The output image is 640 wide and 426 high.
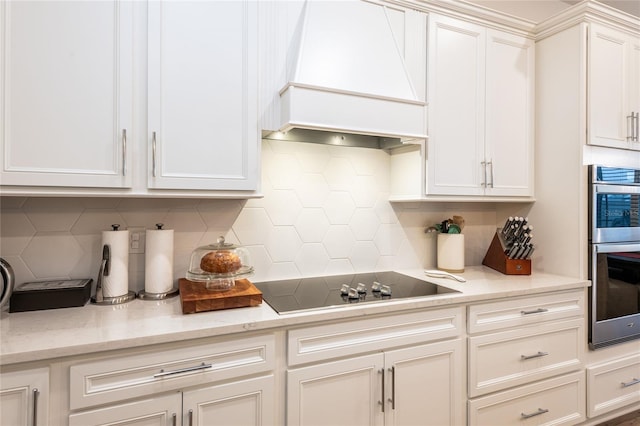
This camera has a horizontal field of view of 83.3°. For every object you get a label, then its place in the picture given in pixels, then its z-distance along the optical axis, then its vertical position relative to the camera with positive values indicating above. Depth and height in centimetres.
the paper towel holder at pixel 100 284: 153 -31
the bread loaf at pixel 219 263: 154 -22
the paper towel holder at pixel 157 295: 161 -38
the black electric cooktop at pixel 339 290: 155 -38
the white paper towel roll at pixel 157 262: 162 -23
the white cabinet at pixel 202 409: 116 -67
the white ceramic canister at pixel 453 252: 223 -24
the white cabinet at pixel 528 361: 177 -77
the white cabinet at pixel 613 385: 208 -103
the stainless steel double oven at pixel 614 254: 205 -23
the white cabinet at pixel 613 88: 208 +76
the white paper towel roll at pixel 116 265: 155 -23
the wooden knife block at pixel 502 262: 217 -30
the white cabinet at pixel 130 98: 127 +44
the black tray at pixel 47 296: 140 -34
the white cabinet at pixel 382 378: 143 -70
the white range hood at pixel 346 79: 160 +63
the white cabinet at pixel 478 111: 202 +61
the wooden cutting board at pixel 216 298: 140 -34
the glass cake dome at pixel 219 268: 154 -24
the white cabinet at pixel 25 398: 107 -56
